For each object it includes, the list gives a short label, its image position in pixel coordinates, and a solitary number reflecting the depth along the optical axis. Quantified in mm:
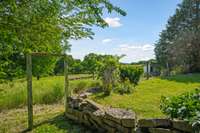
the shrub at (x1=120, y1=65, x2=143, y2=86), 6854
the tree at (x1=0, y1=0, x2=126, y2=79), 2212
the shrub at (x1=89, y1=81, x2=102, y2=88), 6178
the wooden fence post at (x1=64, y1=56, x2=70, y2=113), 3933
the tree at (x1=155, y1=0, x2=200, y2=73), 13379
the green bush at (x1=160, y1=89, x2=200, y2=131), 1961
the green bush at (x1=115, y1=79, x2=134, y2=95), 5526
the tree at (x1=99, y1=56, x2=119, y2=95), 5382
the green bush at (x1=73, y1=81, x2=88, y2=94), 5938
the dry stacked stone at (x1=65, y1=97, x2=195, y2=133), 2122
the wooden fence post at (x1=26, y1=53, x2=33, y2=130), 3381
